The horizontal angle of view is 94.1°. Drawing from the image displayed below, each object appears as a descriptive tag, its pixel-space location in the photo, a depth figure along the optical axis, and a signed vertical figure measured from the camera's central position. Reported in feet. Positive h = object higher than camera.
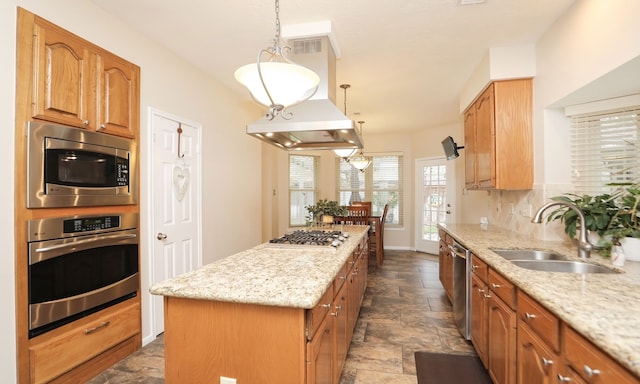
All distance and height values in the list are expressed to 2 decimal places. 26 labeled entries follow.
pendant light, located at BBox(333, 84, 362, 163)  14.32 +2.15
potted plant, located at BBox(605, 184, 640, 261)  5.69 -0.65
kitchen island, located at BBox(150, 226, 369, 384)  3.98 -1.84
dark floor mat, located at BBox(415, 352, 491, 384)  6.84 -4.24
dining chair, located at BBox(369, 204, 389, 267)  17.07 -2.55
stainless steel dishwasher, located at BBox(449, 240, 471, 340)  8.15 -2.70
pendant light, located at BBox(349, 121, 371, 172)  19.58 +2.19
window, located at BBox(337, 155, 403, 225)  22.77 +0.83
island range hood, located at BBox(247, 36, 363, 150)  7.07 +1.87
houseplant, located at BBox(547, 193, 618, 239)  6.21 -0.43
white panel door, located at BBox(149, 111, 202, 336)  8.75 -0.13
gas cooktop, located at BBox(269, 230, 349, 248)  7.52 -1.20
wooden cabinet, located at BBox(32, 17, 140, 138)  5.83 +2.50
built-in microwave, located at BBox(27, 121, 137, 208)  5.77 +0.64
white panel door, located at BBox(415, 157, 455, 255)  19.77 -0.23
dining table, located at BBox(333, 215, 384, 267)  16.99 -1.92
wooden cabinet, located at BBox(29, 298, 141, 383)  5.82 -3.29
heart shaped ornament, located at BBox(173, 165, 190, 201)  9.55 +0.51
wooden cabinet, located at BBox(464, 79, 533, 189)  8.77 +1.77
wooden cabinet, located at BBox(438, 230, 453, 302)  10.64 -2.66
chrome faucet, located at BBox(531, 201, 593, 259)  5.96 -0.80
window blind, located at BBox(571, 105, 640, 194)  6.78 +1.11
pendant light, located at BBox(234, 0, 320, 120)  4.77 +1.92
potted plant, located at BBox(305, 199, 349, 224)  12.50 -0.62
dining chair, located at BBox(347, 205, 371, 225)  17.16 -1.14
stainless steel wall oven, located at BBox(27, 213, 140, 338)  5.76 -1.53
